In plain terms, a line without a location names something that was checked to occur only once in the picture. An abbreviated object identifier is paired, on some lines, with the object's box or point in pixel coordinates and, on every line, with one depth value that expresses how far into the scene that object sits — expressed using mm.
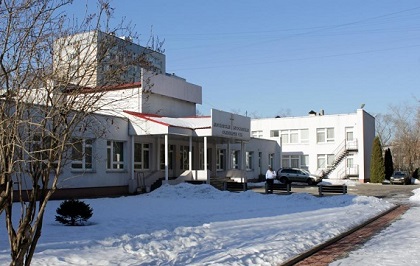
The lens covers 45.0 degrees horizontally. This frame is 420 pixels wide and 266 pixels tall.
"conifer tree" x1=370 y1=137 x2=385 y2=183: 50500
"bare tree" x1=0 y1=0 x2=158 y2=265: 5582
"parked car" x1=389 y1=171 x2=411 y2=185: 49406
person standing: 29005
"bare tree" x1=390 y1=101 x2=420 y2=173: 66750
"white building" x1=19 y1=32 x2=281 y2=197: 26172
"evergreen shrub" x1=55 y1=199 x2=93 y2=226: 13102
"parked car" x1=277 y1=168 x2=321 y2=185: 45875
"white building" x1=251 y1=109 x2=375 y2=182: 54312
